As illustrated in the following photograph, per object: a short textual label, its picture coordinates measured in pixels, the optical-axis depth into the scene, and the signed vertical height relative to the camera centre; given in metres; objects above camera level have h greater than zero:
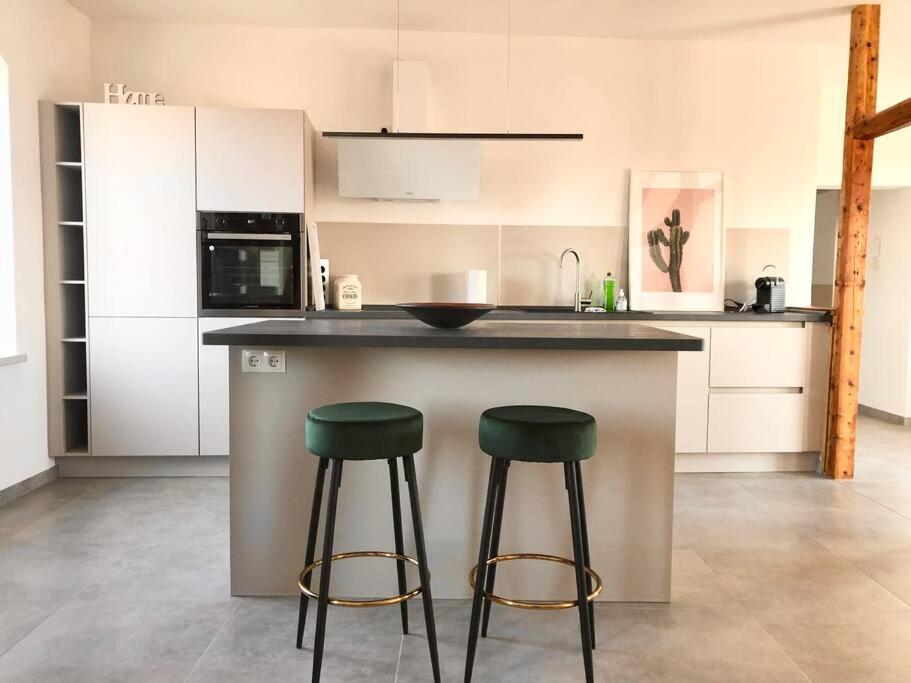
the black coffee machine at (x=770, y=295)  4.59 -0.04
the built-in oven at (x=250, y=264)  4.21 +0.09
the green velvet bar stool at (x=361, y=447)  2.06 -0.49
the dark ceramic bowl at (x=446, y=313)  2.61 -0.11
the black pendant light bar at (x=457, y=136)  3.74 +0.80
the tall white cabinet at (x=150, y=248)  4.14 +0.17
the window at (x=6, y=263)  3.76 +0.07
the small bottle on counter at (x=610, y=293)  4.84 -0.05
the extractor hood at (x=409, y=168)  4.45 +0.72
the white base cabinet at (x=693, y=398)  4.43 -0.70
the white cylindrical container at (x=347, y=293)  4.61 -0.08
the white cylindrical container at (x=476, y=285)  4.70 -0.01
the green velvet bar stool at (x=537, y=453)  2.05 -0.50
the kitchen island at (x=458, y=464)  2.62 -0.67
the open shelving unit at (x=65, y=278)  4.10 -0.01
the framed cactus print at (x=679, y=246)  4.93 +0.28
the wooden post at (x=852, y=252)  4.27 +0.23
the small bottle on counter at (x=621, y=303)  4.85 -0.12
